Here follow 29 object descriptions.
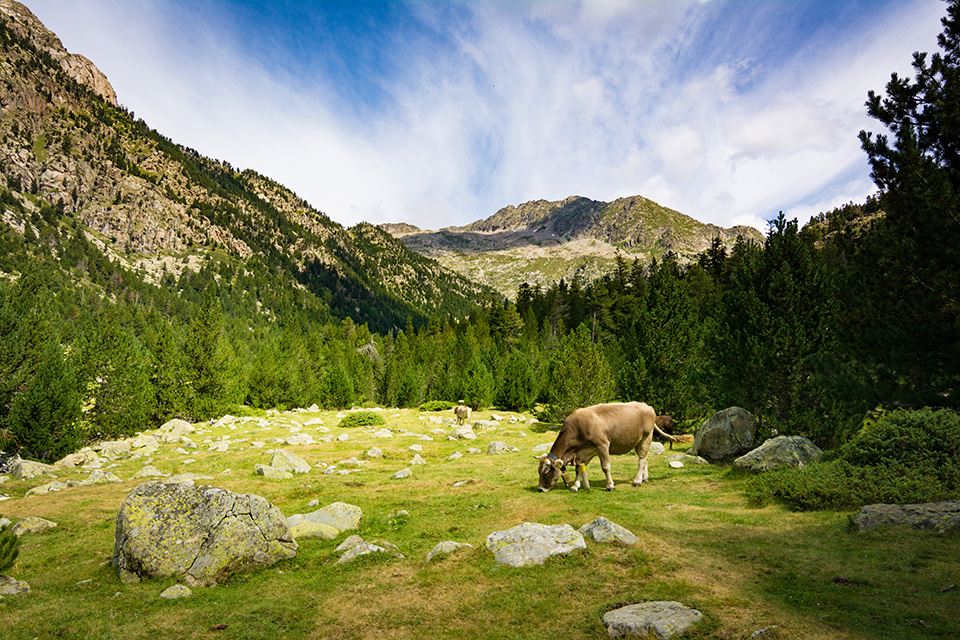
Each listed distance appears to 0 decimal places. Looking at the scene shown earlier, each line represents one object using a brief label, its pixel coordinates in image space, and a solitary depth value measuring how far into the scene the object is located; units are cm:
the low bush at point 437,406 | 5675
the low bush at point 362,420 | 4094
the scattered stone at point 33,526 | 1135
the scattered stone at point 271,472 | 1864
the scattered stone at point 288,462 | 1966
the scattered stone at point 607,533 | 930
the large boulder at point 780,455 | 1477
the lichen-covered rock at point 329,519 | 1125
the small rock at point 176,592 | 771
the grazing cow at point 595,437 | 1427
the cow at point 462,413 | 3982
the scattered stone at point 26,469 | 1894
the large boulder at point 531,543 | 870
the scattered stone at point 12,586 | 759
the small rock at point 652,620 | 566
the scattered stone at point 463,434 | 3192
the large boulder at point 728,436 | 1914
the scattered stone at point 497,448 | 2536
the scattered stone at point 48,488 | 1620
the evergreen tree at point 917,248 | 1120
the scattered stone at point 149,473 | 1907
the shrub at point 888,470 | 1012
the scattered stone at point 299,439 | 2960
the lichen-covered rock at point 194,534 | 858
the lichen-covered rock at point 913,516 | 855
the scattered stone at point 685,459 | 1916
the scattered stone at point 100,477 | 1798
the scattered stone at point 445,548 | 932
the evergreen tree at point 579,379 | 3800
